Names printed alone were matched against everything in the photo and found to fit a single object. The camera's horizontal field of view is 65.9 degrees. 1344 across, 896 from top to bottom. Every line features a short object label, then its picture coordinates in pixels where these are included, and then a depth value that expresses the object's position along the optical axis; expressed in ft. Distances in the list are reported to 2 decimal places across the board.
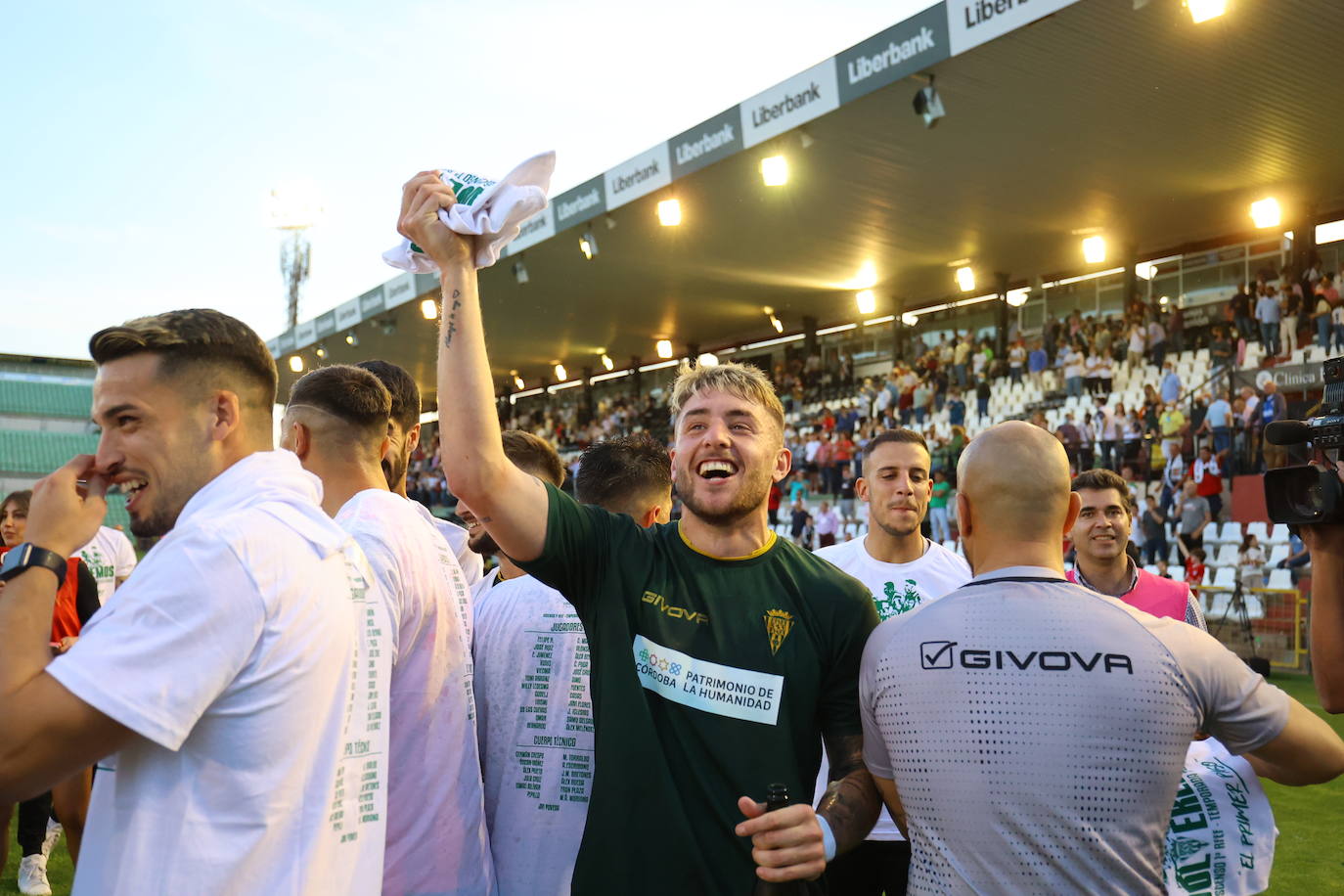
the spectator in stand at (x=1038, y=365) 68.08
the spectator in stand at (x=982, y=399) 66.18
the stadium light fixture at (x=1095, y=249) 64.59
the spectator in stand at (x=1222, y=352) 57.06
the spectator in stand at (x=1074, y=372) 62.44
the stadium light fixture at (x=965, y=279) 70.03
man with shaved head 6.47
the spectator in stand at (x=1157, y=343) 61.00
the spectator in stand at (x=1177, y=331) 61.62
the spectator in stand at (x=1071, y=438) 54.95
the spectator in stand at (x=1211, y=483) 47.93
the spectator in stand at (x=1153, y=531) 47.32
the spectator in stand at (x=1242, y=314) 57.26
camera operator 8.22
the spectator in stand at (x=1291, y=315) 54.19
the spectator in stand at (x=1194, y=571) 44.85
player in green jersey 7.16
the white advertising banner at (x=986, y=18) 36.58
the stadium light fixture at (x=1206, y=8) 32.96
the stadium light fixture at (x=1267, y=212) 57.11
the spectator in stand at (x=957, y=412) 65.05
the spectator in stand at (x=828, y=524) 62.44
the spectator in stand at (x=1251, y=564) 43.96
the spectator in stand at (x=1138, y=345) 62.59
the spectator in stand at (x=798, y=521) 64.54
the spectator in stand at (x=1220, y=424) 48.60
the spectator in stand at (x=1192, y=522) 46.50
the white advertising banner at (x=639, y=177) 55.01
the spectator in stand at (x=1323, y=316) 51.47
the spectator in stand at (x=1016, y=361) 70.13
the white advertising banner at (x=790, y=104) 45.09
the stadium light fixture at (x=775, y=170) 49.67
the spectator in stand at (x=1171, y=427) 51.93
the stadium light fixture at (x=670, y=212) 57.00
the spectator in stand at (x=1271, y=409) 45.30
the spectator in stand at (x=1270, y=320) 54.65
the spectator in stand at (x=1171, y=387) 54.95
